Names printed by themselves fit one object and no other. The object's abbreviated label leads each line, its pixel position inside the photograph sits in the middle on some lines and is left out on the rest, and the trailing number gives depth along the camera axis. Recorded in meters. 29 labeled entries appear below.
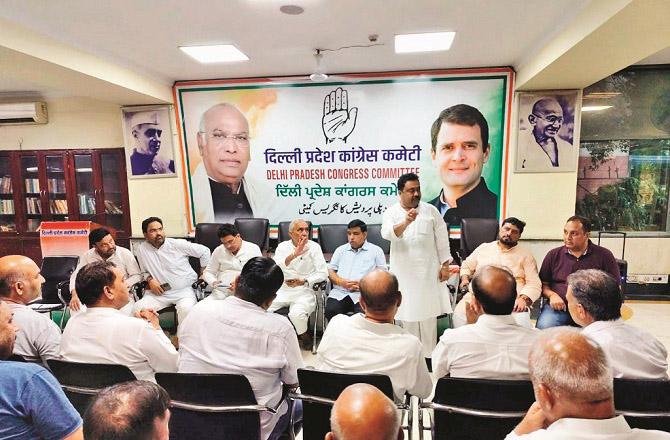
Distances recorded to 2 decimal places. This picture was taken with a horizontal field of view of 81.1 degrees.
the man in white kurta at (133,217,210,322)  3.59
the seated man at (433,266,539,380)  1.51
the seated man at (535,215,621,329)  2.87
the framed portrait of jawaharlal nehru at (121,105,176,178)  5.02
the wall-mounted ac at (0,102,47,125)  5.21
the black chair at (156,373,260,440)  1.46
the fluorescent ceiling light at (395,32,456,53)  3.43
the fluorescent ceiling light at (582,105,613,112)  4.56
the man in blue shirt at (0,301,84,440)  1.08
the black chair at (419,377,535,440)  1.36
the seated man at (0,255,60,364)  1.81
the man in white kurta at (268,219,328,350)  3.38
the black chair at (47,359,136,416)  1.51
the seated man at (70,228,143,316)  3.41
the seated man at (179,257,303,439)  1.63
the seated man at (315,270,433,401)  1.54
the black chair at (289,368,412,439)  1.40
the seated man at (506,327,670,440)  0.92
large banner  4.64
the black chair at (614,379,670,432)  1.34
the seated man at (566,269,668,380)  1.51
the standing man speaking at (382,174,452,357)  2.93
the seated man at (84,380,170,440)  0.89
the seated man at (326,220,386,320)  3.41
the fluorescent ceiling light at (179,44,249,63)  3.65
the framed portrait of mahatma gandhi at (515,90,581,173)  4.37
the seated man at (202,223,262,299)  3.62
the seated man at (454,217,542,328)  2.93
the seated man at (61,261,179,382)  1.66
